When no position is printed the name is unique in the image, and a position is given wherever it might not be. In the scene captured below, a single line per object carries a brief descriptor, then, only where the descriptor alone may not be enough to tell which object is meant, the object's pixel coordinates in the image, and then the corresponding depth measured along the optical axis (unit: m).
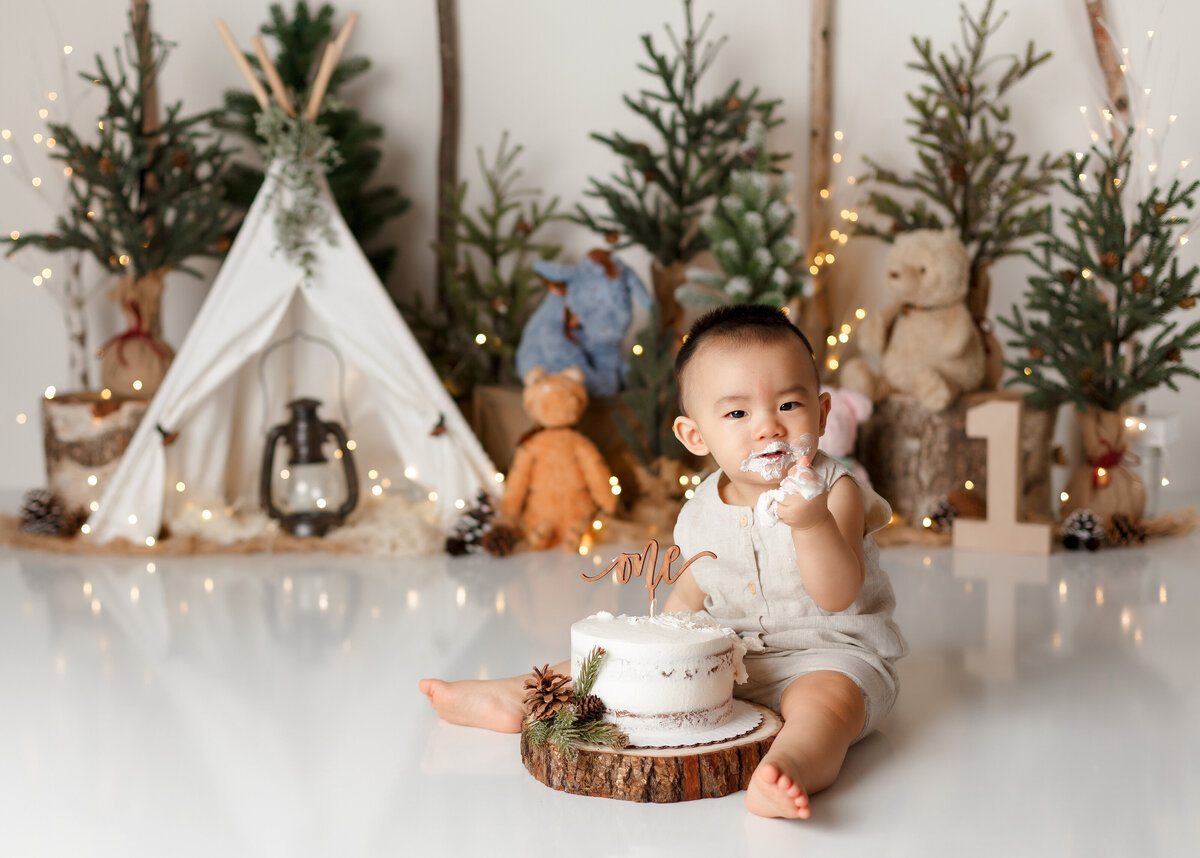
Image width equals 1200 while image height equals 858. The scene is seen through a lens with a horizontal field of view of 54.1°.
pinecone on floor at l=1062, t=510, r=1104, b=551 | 3.74
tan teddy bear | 4.04
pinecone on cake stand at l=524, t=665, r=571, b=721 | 1.83
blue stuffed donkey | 4.28
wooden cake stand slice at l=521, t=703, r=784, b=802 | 1.75
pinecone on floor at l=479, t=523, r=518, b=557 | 3.78
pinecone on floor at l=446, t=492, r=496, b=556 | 3.82
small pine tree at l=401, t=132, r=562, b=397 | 4.58
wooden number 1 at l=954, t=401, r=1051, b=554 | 3.74
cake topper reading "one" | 1.94
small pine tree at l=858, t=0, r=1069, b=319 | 4.19
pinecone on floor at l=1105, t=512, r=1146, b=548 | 3.81
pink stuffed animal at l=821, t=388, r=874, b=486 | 3.93
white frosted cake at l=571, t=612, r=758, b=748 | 1.79
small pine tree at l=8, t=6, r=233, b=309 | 4.12
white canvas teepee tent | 3.91
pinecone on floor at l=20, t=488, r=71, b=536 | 4.00
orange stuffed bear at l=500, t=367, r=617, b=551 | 3.91
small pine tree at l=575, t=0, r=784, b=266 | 4.34
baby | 1.83
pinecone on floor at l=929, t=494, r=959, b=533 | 3.97
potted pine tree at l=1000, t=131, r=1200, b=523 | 3.70
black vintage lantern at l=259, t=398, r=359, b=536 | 3.97
